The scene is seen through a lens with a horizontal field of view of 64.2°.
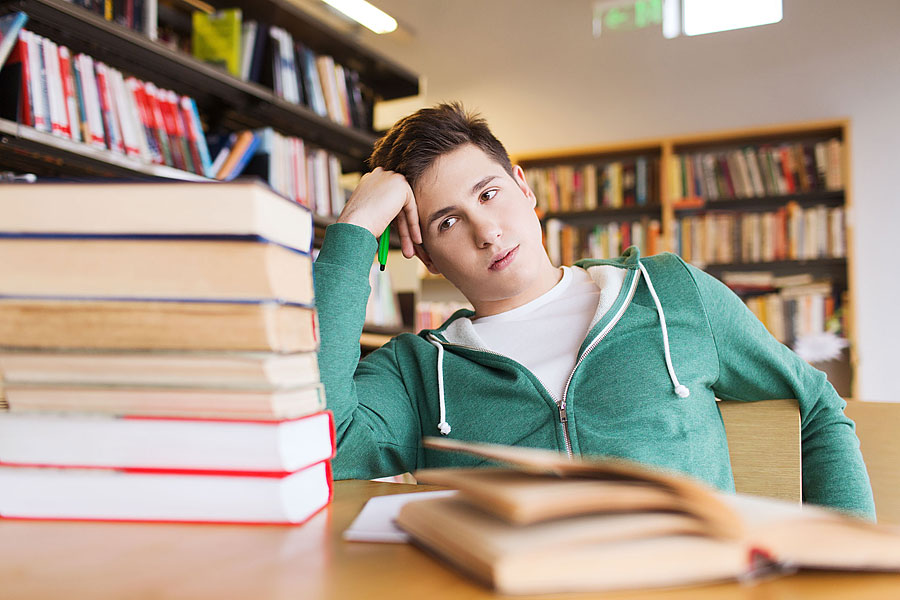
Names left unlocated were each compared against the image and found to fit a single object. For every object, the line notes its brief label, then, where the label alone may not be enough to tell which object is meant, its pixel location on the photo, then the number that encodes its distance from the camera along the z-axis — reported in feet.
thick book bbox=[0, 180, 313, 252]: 1.55
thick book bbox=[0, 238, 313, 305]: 1.56
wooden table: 1.25
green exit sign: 13.75
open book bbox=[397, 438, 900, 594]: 1.16
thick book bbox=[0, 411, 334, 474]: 1.66
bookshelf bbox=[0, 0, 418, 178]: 6.37
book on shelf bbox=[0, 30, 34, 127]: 6.03
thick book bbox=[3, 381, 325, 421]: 1.64
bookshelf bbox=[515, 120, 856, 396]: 12.16
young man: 3.34
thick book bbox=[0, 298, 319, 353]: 1.58
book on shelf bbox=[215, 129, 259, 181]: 8.31
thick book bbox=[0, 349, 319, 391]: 1.61
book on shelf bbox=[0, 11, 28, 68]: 5.98
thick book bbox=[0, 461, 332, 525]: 1.71
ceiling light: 10.97
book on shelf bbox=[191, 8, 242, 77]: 8.46
